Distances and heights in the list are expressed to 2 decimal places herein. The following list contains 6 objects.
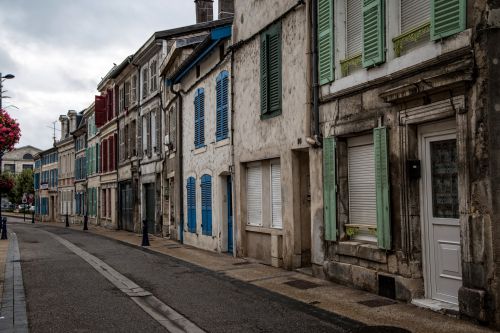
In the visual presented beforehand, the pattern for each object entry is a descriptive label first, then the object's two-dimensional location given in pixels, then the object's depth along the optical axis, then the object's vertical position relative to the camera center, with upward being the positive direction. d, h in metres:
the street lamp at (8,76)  21.10 +4.88
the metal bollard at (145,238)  17.75 -1.35
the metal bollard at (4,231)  21.67 -1.27
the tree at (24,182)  73.53 +2.37
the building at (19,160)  90.52 +6.80
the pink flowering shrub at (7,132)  11.33 +1.46
